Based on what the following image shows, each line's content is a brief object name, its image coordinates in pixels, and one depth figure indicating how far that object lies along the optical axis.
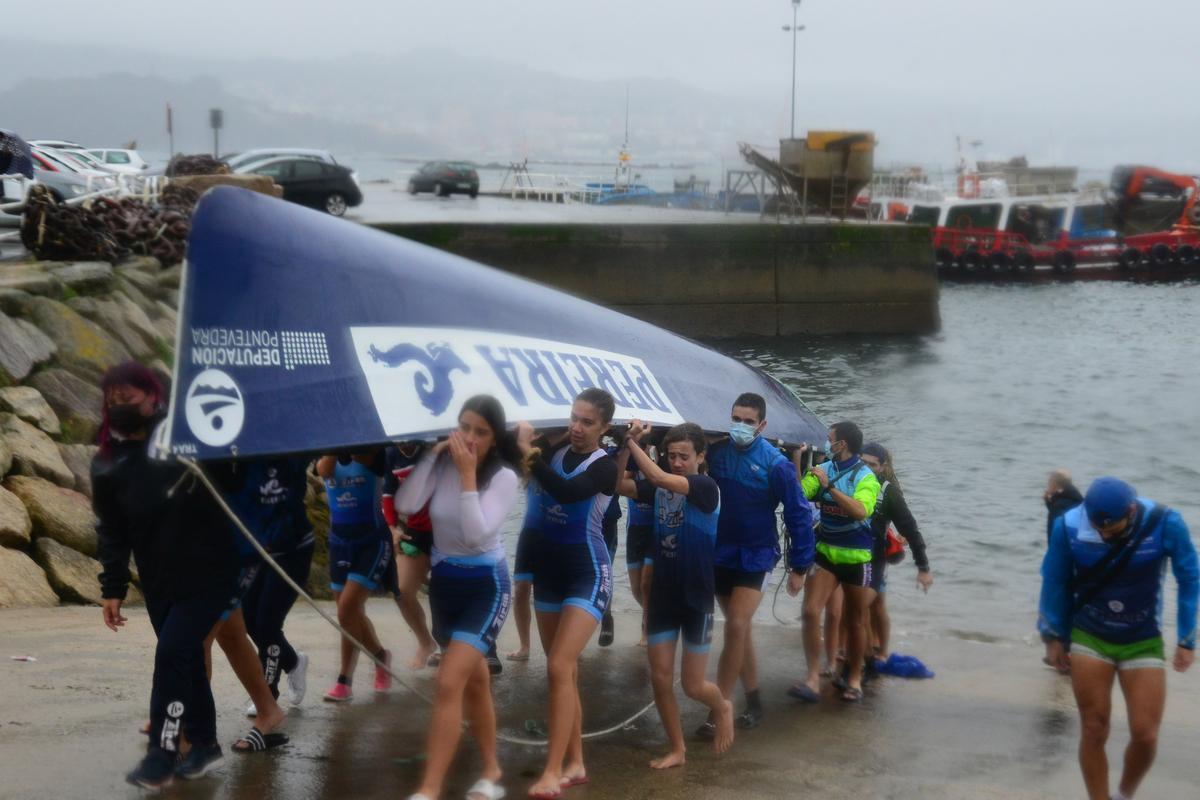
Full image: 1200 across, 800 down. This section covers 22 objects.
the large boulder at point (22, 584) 8.14
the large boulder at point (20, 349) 11.52
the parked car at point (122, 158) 35.97
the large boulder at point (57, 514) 9.23
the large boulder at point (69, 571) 8.66
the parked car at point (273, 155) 31.69
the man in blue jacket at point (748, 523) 6.62
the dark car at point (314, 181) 30.80
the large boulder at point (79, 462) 10.51
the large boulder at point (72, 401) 11.58
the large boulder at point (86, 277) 14.12
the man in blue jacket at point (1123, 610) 5.60
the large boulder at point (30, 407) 10.87
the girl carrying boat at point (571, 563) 5.51
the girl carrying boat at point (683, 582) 6.04
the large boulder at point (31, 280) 13.06
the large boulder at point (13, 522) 8.71
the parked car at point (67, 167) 21.54
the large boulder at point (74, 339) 12.67
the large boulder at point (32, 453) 9.96
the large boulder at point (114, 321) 13.94
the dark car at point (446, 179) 46.47
